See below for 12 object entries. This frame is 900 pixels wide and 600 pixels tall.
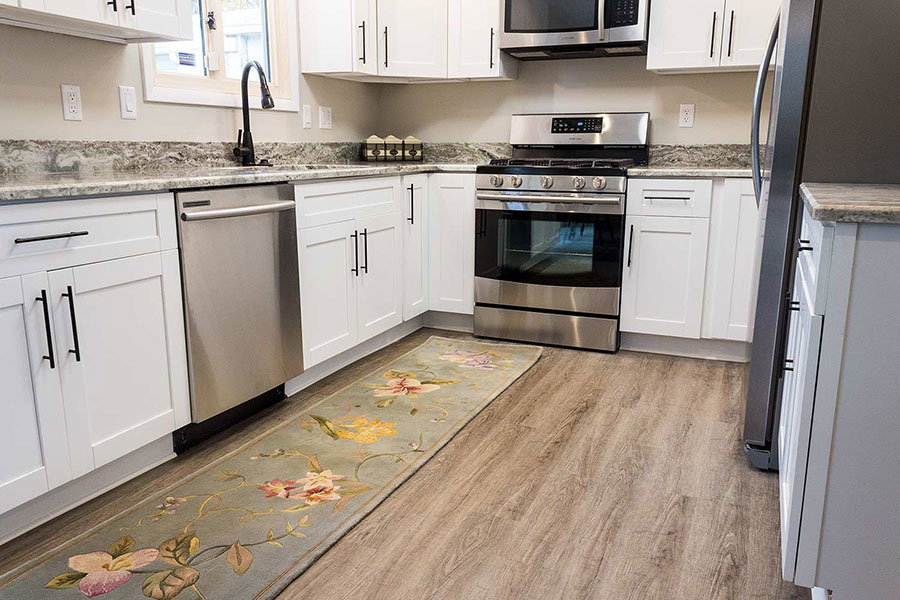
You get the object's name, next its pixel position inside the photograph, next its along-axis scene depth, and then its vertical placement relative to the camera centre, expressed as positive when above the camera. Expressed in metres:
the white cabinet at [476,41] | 3.77 +0.55
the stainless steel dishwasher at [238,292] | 2.26 -0.52
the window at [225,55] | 2.88 +0.39
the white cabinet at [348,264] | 2.83 -0.53
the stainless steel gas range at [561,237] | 3.43 -0.46
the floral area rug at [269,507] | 1.67 -1.03
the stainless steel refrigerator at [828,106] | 1.84 +0.11
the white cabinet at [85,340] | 1.74 -0.54
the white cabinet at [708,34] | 3.23 +0.52
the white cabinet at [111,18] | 2.07 +0.38
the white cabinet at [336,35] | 3.54 +0.54
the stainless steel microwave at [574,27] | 3.44 +0.58
